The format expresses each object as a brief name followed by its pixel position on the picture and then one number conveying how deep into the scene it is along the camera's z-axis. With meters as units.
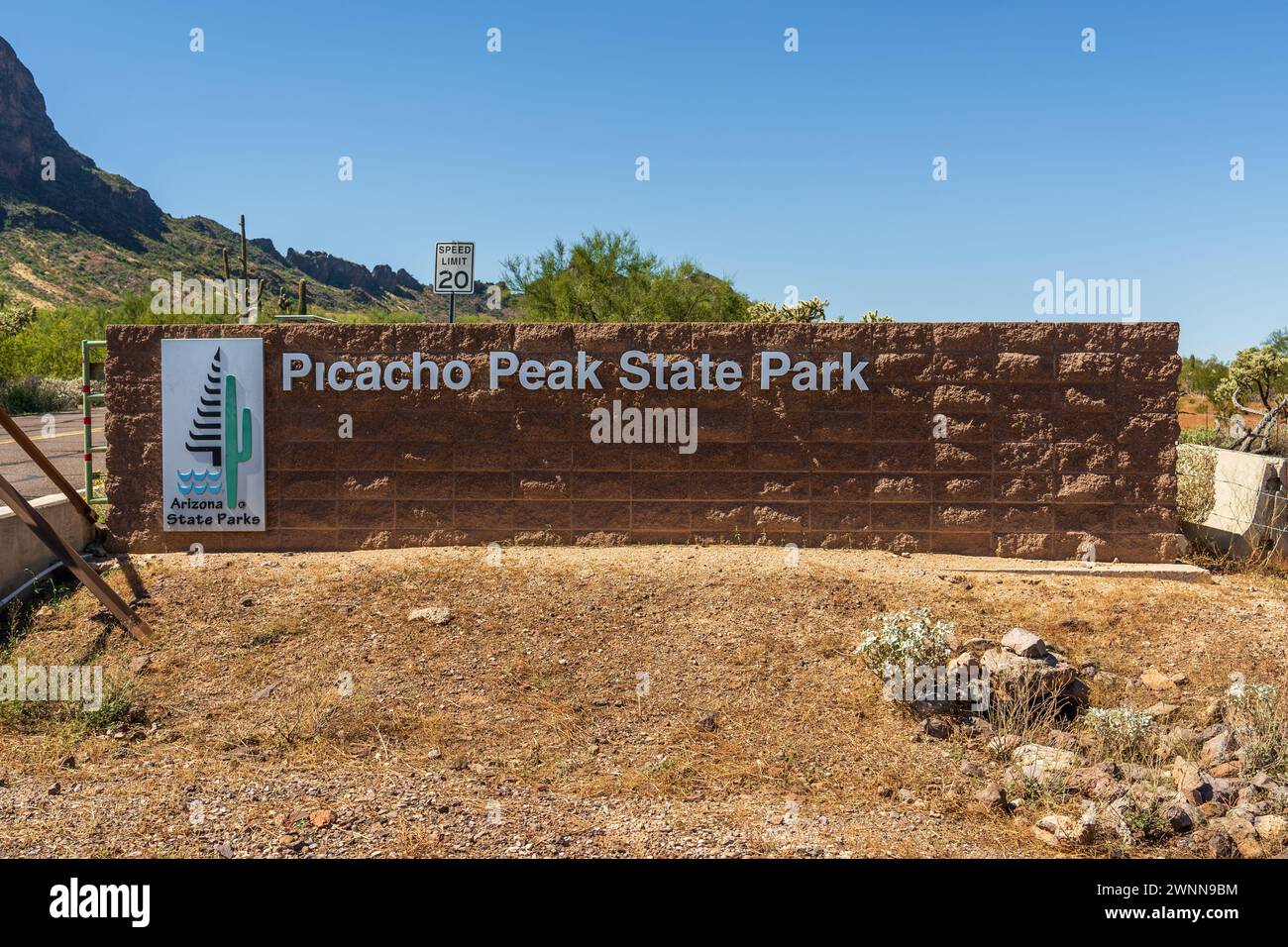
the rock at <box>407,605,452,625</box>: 9.30
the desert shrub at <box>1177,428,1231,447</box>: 19.70
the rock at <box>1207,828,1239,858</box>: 5.71
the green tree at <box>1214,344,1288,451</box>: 32.88
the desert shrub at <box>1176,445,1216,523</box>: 12.45
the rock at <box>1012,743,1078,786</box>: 6.68
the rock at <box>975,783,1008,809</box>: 6.48
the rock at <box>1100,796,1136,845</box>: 5.87
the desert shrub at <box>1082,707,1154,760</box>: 7.24
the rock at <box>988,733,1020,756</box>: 7.30
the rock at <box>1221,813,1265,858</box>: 5.70
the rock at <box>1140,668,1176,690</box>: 8.60
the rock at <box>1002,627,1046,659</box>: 8.33
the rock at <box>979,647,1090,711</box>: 7.95
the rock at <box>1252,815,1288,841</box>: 5.80
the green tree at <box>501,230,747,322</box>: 25.20
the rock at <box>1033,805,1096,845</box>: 5.94
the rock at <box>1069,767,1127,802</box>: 6.32
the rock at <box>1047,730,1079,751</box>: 7.36
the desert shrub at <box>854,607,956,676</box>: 8.28
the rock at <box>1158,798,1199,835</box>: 5.98
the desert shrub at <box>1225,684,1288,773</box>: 6.94
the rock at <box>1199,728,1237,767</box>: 7.11
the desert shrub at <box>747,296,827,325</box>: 22.94
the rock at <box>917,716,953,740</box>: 7.64
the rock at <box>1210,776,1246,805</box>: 6.38
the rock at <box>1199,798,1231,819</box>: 6.19
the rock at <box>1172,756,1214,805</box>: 6.38
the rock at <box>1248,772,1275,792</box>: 6.42
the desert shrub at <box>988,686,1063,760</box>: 7.35
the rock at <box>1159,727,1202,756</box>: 7.31
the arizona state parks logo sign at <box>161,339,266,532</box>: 11.12
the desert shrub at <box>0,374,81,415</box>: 31.36
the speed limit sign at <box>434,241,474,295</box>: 12.52
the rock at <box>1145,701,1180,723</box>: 8.09
